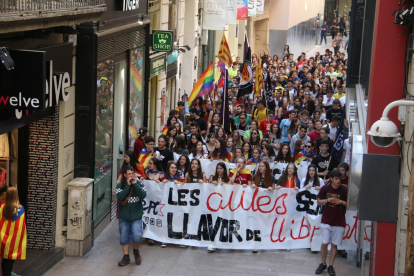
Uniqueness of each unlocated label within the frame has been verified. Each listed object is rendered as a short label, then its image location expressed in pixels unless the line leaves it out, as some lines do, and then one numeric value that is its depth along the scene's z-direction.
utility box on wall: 12.27
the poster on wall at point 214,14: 27.55
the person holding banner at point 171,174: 13.13
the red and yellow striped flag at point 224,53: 19.72
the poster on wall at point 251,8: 39.03
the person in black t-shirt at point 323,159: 14.52
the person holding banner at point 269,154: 15.08
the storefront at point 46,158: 11.76
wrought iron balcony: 8.81
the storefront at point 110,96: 12.73
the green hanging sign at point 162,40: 19.09
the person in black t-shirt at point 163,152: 14.68
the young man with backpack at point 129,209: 11.61
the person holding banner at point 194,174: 13.11
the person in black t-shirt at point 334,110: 19.12
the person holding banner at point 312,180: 12.82
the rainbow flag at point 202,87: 19.78
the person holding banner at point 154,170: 13.24
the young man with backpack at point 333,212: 11.52
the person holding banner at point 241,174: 13.40
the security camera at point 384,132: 7.27
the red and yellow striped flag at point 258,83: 22.15
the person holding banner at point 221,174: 13.04
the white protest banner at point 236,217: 12.87
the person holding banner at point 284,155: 14.97
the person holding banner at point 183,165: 13.70
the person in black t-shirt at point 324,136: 16.00
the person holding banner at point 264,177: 13.02
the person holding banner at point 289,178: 13.08
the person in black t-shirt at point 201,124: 18.89
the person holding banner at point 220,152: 15.05
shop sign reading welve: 9.73
